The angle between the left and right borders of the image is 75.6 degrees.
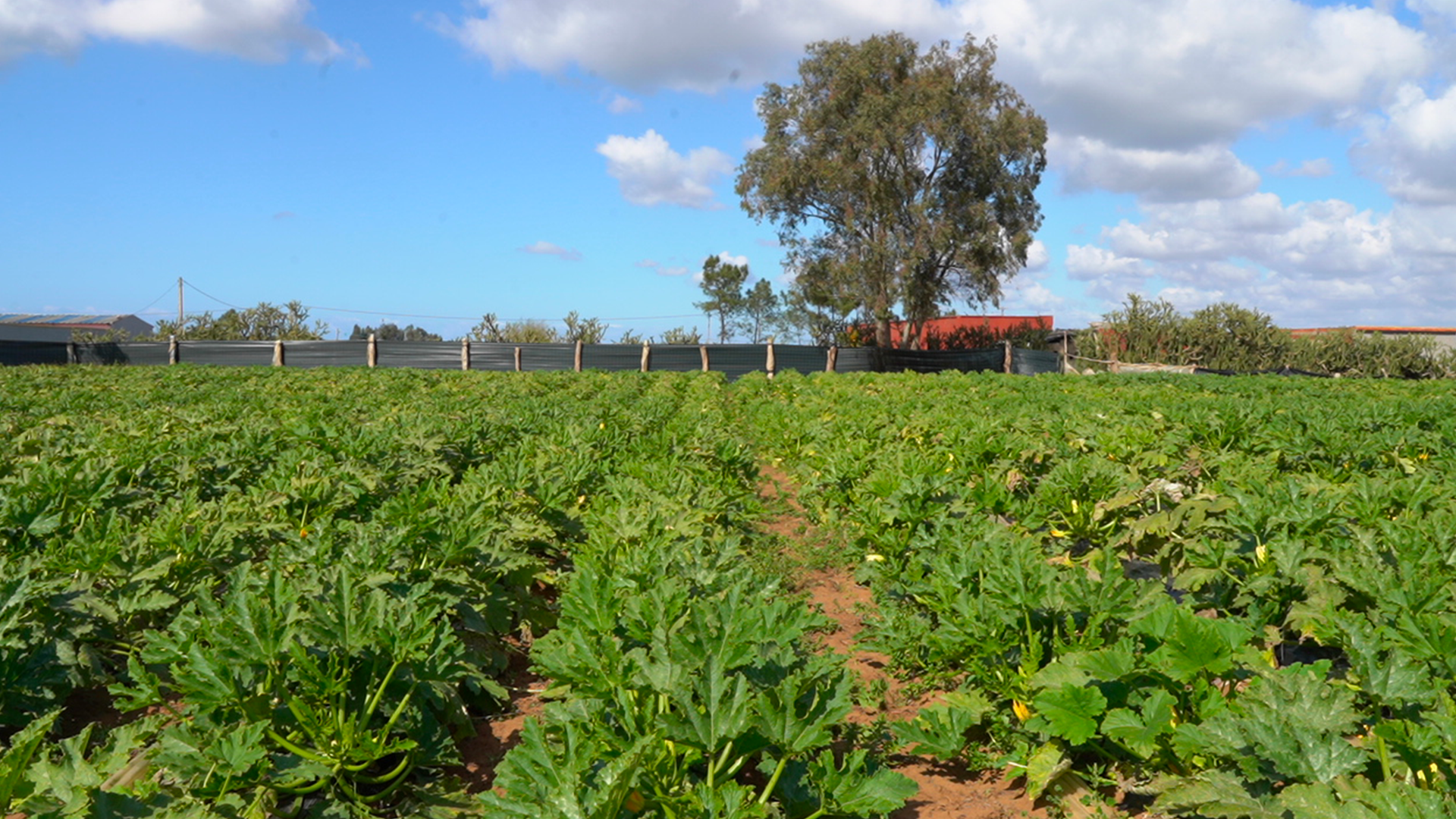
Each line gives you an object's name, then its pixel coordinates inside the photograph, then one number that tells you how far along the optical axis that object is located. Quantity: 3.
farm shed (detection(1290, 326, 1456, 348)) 45.88
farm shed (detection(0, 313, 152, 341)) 71.69
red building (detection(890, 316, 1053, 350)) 57.41
